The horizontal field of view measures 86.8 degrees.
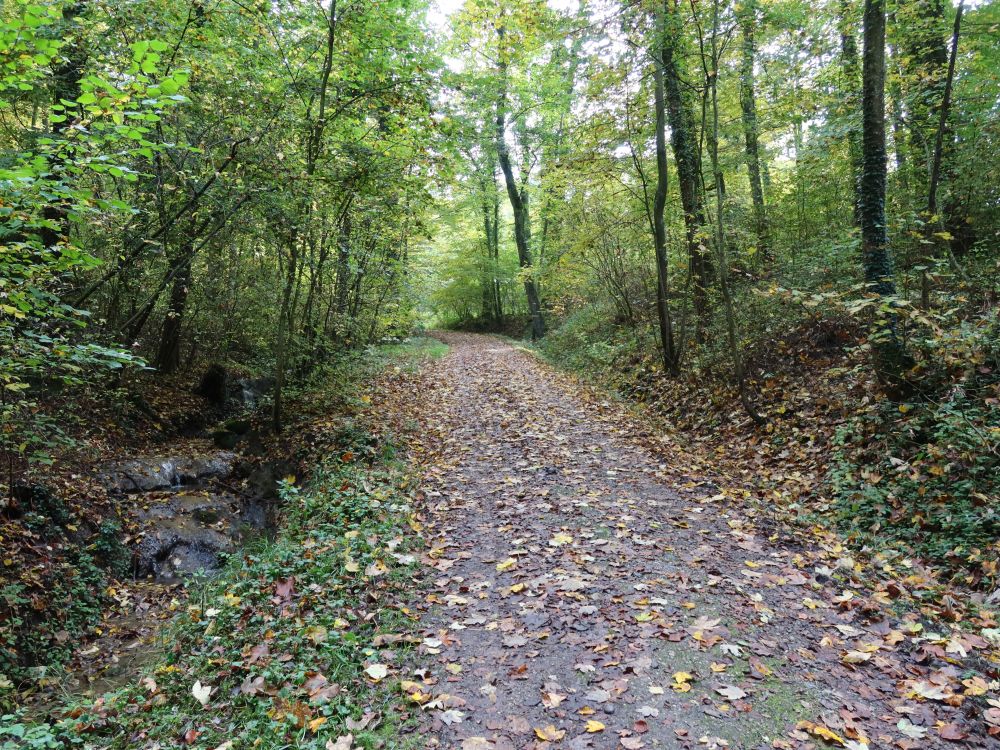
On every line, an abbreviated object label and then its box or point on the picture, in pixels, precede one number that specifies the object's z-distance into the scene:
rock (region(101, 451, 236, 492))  7.85
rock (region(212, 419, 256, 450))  10.26
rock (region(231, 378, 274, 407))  12.48
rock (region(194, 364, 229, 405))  12.22
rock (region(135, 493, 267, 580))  7.02
